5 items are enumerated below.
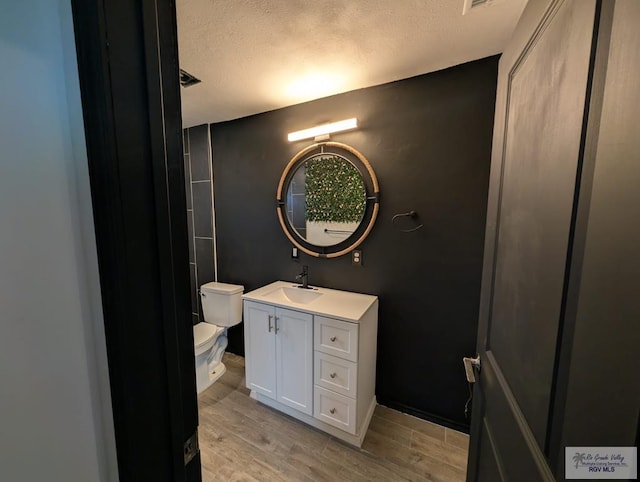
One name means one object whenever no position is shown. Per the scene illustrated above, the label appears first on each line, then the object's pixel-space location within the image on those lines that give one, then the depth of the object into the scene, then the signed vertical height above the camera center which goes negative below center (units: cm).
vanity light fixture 172 +61
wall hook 169 -3
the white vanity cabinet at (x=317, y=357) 154 -96
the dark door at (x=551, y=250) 39 -7
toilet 218 -103
